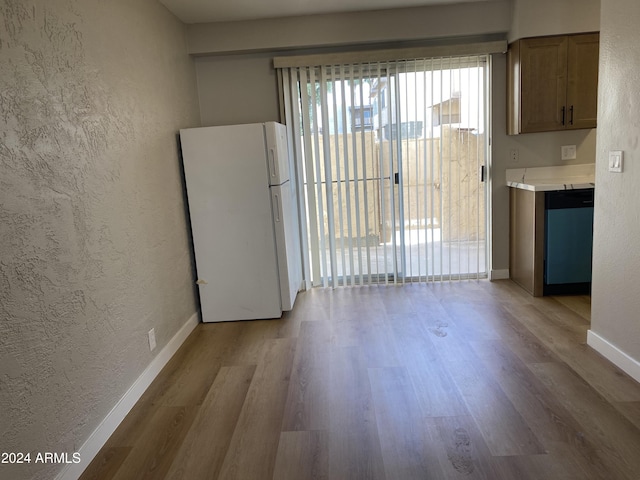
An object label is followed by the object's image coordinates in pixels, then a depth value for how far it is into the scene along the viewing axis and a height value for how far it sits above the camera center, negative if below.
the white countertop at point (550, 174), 4.01 -0.25
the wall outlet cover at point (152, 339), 2.71 -1.01
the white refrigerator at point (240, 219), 3.37 -0.40
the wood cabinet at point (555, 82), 3.67 +0.53
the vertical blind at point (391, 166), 3.96 -0.08
